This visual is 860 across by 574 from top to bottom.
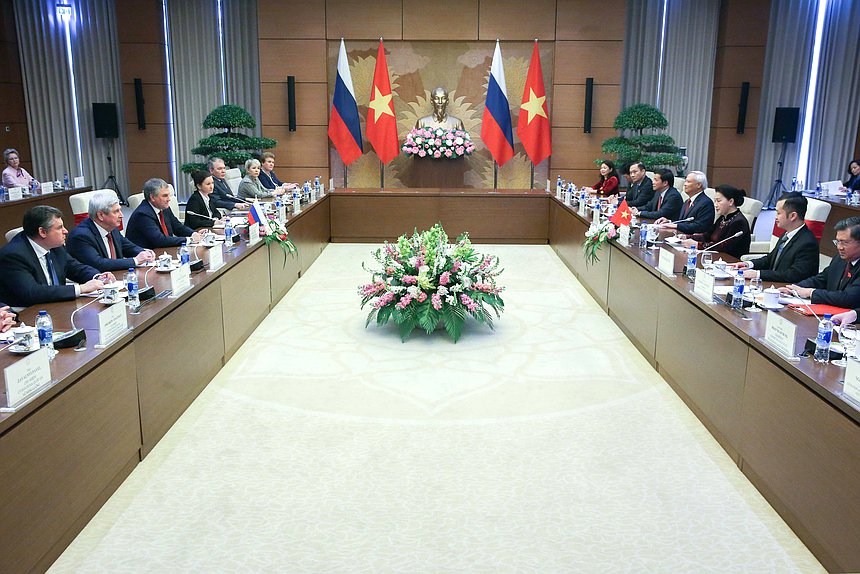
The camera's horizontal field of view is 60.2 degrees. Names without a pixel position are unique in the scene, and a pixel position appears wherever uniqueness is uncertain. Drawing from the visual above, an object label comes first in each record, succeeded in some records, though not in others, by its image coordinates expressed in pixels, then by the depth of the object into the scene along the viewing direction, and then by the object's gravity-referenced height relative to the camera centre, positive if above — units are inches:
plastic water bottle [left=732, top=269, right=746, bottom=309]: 136.9 -29.5
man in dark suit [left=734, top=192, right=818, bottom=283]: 159.8 -24.8
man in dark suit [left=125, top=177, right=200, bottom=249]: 192.9 -24.8
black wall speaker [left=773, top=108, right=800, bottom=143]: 447.7 +4.8
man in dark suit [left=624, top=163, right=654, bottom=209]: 286.4 -22.4
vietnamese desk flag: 215.3 -24.3
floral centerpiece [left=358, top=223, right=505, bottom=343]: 192.2 -40.6
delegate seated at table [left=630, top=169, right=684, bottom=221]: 255.3 -24.0
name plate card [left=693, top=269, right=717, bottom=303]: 143.9 -30.0
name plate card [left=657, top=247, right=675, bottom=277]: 169.0 -30.0
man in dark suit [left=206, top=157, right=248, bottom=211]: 268.2 -23.9
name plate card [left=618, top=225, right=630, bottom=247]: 212.1 -29.6
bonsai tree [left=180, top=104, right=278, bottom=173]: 353.4 -7.3
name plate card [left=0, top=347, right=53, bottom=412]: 87.7 -31.0
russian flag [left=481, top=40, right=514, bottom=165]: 374.6 +4.8
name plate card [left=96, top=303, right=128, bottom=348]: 111.7 -30.4
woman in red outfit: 327.3 -22.3
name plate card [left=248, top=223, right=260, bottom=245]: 205.3 -29.6
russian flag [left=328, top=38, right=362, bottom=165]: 376.5 +3.9
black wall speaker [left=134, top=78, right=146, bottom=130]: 422.3 +12.5
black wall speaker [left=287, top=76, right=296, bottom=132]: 392.5 +14.6
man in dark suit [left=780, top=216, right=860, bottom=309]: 135.0 -26.9
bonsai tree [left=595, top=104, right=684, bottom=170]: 350.6 -6.3
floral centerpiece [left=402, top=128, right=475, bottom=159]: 375.9 -8.0
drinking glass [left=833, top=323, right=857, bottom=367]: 107.7 -31.5
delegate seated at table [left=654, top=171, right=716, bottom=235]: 227.3 -23.4
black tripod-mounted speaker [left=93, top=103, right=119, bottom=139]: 434.5 +2.3
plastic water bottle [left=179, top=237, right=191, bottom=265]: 160.1 -28.1
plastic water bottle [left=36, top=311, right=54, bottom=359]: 109.2 -29.8
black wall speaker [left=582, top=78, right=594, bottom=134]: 390.9 +18.2
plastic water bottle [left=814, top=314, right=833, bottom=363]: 107.9 -30.1
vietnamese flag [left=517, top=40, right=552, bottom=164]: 379.6 +5.0
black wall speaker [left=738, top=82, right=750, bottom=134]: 418.6 +14.7
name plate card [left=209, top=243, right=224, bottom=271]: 168.9 -30.1
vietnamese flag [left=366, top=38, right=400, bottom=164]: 378.3 +4.7
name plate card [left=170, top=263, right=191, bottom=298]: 143.6 -30.1
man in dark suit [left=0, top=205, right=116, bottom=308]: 133.6 -25.3
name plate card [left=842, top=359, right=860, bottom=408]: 92.4 -30.9
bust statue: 393.7 +5.2
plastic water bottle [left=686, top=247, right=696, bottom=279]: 163.5 -29.2
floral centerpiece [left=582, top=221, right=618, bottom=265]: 221.6 -31.2
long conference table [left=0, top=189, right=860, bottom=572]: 91.6 -42.8
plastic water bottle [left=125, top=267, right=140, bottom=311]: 131.1 -29.4
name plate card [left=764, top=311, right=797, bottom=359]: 109.5 -30.0
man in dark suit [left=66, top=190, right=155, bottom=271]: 162.2 -24.7
